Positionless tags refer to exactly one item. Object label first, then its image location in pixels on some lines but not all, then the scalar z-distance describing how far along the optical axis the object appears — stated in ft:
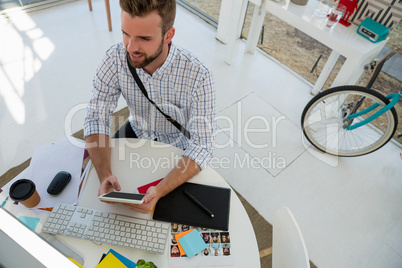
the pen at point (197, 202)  3.49
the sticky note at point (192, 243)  3.24
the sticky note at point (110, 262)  3.06
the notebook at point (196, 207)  3.44
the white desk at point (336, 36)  5.88
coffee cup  3.20
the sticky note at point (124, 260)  3.11
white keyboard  3.23
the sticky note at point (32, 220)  3.27
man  3.46
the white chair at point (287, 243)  3.15
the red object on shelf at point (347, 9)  6.17
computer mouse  3.56
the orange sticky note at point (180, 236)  3.24
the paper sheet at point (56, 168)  3.58
